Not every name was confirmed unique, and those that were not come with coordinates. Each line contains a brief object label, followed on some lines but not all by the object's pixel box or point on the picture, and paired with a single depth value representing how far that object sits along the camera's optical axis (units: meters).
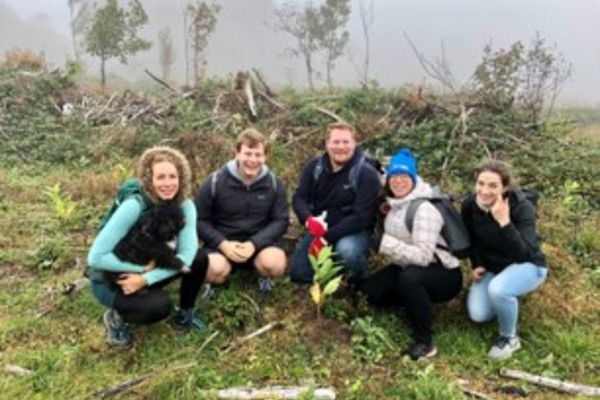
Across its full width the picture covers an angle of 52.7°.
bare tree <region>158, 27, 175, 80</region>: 39.59
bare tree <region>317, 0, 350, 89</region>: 34.88
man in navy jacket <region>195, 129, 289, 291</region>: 5.11
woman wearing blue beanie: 4.64
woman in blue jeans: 4.53
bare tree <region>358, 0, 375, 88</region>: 12.57
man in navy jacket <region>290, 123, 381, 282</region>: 5.27
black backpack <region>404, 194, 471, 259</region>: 4.71
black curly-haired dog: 4.35
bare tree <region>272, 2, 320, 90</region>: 35.03
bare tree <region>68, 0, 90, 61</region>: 42.13
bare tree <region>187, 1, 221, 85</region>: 24.86
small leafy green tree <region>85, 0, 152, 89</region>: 24.16
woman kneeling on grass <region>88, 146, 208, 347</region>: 4.26
